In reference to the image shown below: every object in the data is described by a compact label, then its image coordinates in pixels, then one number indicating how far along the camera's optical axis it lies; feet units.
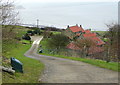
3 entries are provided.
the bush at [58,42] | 102.19
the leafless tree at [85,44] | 92.67
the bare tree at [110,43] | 61.52
